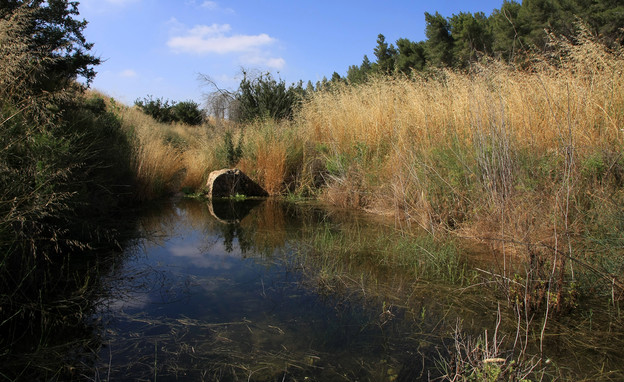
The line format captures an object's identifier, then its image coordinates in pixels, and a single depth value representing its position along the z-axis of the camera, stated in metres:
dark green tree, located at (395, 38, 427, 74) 23.83
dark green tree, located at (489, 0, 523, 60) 16.42
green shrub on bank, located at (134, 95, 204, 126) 23.36
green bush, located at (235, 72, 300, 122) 13.30
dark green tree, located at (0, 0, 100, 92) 5.83
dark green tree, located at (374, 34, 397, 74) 30.03
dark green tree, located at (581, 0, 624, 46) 13.99
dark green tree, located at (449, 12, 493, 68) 18.72
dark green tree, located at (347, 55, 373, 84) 36.75
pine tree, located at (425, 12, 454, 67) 21.19
